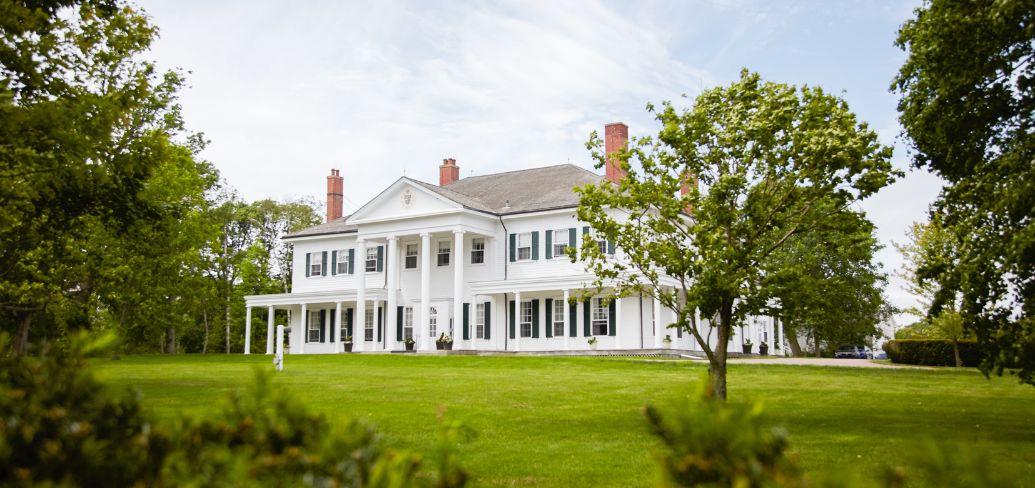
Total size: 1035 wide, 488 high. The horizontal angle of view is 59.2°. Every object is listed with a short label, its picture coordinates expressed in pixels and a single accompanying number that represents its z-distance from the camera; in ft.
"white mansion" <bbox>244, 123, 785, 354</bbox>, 129.08
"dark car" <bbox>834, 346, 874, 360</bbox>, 219.41
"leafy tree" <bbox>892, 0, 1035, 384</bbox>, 36.94
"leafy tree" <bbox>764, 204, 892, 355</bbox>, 166.30
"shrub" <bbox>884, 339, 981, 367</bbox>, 121.60
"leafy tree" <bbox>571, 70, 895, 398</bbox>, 47.14
